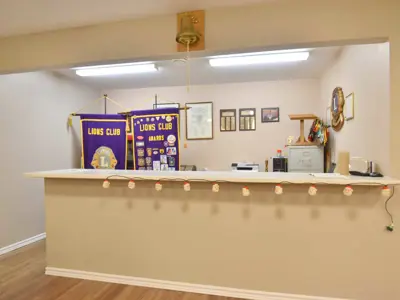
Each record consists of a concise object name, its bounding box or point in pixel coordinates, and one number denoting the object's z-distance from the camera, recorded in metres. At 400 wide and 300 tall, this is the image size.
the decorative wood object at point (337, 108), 3.22
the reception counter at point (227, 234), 2.04
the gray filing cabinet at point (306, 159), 3.97
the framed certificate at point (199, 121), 4.81
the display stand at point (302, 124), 4.04
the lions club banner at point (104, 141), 3.79
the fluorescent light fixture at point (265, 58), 3.06
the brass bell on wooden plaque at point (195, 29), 2.15
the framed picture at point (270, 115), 4.58
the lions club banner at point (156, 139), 3.62
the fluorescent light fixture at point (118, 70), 3.52
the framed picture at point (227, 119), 4.73
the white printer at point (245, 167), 4.30
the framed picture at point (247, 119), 4.66
